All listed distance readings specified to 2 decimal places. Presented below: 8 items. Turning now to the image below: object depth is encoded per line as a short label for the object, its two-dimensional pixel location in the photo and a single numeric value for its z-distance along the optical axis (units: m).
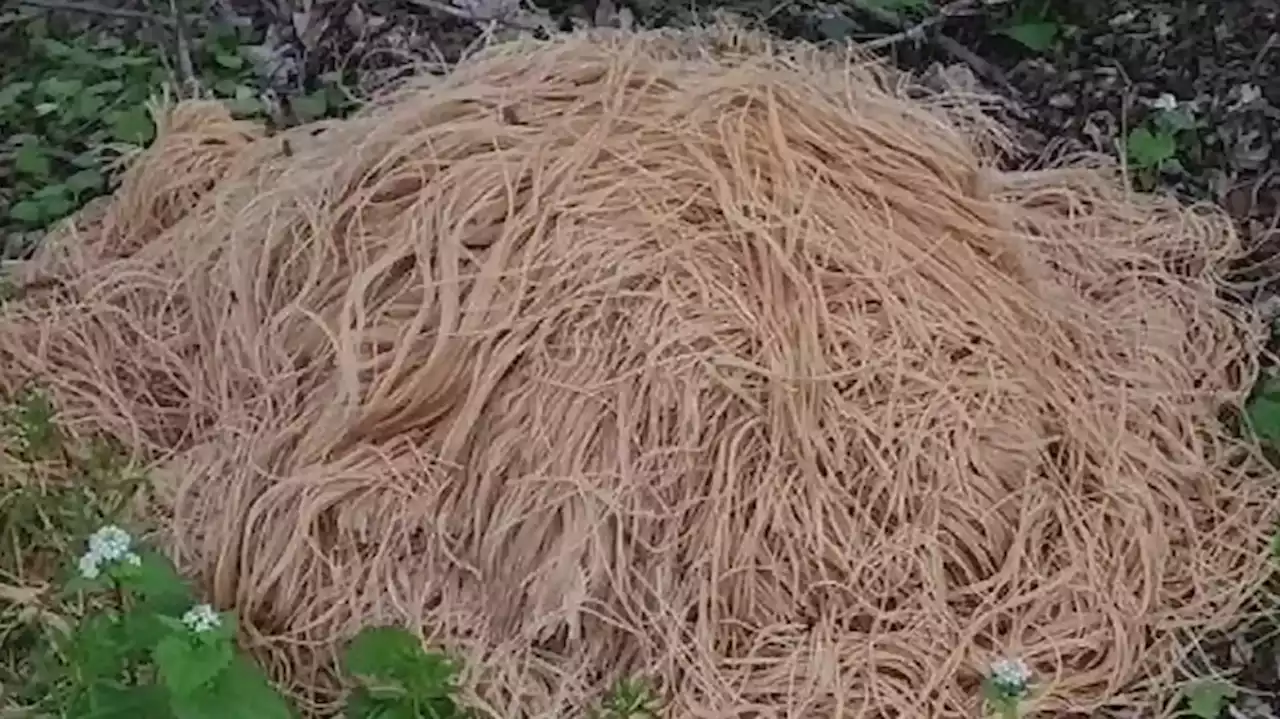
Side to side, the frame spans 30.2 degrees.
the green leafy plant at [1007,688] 2.01
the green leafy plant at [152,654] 1.94
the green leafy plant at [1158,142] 3.12
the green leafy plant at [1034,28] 3.37
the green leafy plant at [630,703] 2.14
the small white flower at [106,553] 2.01
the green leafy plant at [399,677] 2.09
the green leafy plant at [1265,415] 2.64
